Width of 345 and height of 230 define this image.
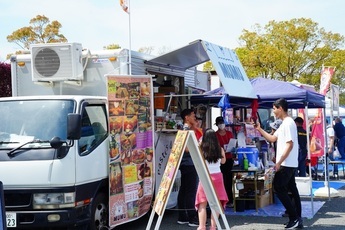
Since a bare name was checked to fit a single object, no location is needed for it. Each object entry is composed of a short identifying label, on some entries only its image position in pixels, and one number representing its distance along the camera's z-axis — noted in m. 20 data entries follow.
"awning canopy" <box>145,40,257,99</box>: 8.20
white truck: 6.45
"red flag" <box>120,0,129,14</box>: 8.67
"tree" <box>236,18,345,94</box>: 34.84
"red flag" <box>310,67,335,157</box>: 14.05
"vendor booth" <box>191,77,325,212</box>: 9.45
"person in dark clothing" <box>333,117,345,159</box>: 15.78
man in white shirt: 7.93
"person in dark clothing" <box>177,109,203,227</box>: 8.48
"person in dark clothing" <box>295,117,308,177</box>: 11.74
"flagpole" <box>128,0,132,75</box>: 7.97
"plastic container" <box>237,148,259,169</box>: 9.74
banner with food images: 7.35
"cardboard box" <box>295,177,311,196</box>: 9.98
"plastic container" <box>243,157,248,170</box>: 9.71
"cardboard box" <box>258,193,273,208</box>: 9.97
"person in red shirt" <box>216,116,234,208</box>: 9.89
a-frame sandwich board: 6.33
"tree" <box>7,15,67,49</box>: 32.09
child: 7.25
